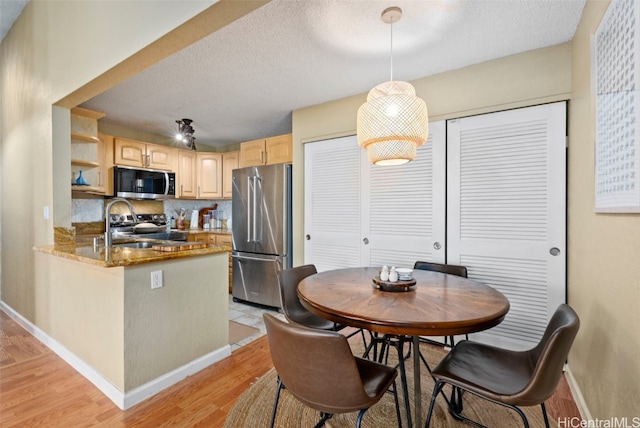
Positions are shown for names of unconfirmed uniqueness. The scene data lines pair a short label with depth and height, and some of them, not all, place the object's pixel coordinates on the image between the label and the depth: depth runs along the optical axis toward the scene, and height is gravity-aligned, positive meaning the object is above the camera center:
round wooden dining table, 1.19 -0.45
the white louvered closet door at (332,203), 3.07 +0.08
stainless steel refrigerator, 3.48 -0.24
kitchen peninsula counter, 1.79 -0.71
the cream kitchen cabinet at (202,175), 4.72 +0.59
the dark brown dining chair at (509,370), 1.08 -0.73
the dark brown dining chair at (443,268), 2.23 -0.46
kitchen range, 4.09 -0.26
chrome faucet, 2.08 -0.15
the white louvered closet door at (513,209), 2.17 +0.01
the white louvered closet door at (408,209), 2.60 +0.01
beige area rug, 1.63 -1.18
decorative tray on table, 1.62 -0.42
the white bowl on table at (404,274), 1.74 -0.39
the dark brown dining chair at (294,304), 1.99 -0.68
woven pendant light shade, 1.65 +0.50
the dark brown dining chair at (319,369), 1.03 -0.59
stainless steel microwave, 3.85 +0.39
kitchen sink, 2.86 -0.33
